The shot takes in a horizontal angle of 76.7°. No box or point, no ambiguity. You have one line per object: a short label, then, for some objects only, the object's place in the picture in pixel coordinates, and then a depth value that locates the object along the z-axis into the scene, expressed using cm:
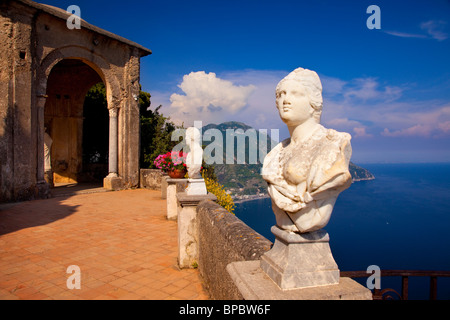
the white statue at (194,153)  485
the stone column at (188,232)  422
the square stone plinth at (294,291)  144
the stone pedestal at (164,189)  959
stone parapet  238
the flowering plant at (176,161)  742
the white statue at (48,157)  1219
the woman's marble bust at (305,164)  148
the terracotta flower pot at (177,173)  741
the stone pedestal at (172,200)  678
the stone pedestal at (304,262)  152
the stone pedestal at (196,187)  462
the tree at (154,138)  1430
